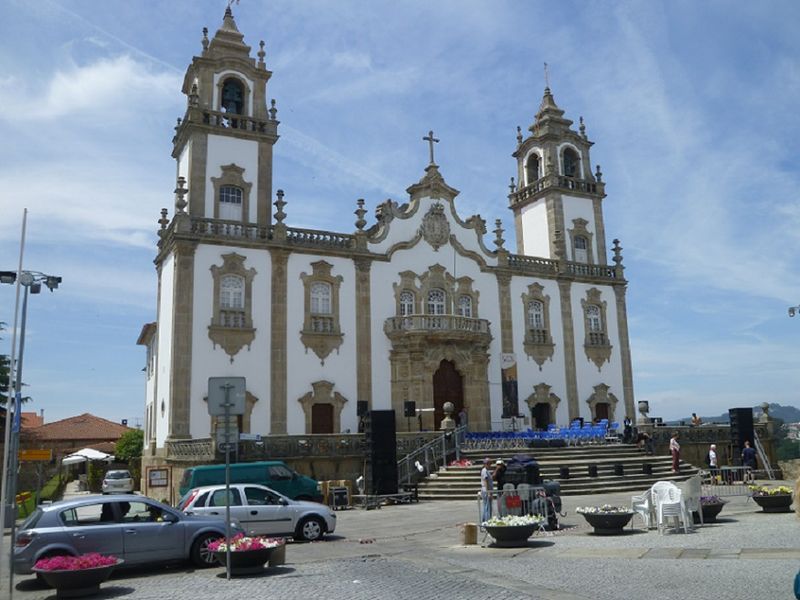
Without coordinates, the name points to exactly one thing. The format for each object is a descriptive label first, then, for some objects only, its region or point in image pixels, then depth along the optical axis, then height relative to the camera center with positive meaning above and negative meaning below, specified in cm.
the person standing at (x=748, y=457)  2714 -87
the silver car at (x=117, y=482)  3481 -153
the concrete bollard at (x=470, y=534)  1469 -183
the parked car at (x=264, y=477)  2066 -85
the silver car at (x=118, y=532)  1193 -135
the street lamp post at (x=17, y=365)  1878 +242
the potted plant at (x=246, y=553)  1147 -163
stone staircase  2516 -121
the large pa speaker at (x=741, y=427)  3150 +26
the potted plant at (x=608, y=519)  1463 -160
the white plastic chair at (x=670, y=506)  1408 -134
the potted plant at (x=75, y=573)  1031 -168
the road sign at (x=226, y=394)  1162 +83
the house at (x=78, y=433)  5850 +154
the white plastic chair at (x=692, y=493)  1466 -116
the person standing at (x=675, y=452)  2782 -63
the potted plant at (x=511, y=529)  1377 -166
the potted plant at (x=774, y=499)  1652 -147
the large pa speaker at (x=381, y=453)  2391 -32
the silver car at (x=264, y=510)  1557 -134
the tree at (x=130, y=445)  4991 +33
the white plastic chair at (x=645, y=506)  1508 -142
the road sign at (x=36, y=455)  2072 -6
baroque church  3072 +631
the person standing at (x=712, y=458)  2805 -90
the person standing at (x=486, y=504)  1592 -136
